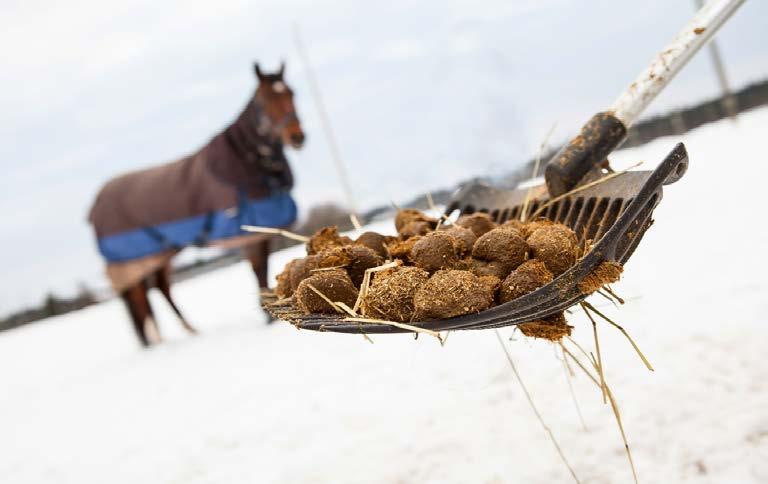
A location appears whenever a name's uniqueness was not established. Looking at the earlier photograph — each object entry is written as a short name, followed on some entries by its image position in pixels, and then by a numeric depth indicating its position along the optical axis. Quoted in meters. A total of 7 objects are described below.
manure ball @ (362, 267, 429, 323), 0.86
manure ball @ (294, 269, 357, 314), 0.90
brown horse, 4.11
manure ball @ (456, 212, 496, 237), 1.00
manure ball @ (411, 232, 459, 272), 0.90
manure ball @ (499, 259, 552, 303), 0.84
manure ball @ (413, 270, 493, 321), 0.84
